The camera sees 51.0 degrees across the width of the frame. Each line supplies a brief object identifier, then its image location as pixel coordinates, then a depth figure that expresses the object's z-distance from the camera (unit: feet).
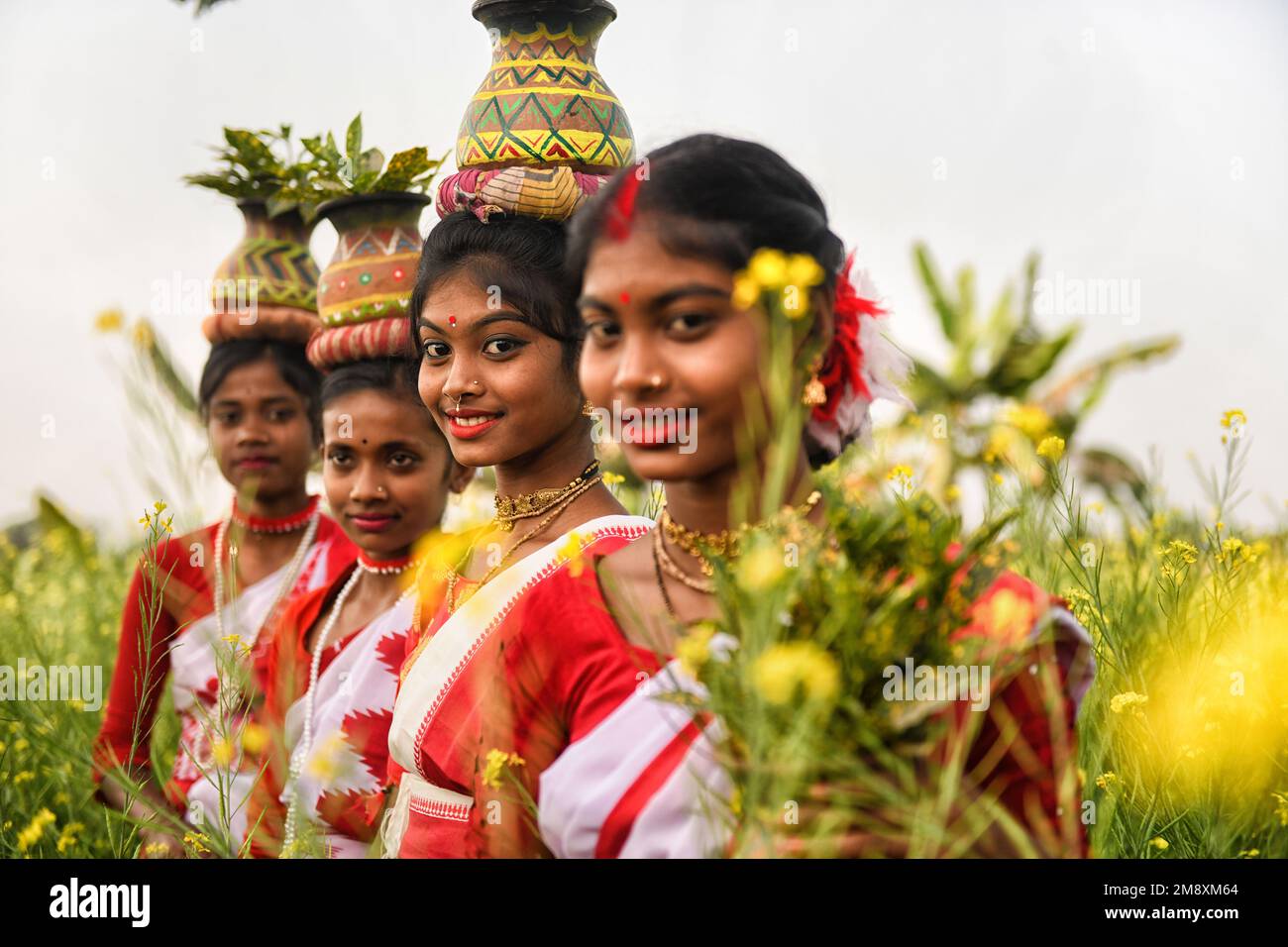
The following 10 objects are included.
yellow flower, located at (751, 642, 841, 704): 5.03
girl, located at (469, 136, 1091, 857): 6.29
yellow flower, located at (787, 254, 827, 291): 5.50
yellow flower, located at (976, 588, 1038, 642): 5.86
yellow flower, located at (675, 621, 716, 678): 5.32
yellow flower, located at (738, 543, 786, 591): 5.15
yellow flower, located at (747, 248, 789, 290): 5.49
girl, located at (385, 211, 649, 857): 8.32
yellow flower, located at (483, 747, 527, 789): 6.93
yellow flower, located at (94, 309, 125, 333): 8.71
